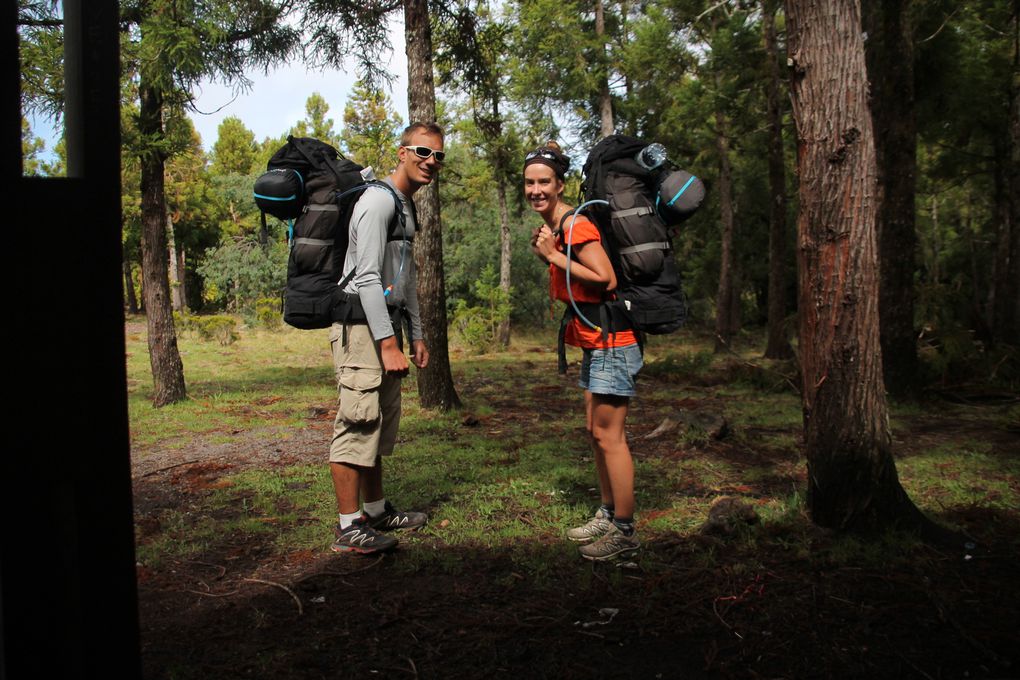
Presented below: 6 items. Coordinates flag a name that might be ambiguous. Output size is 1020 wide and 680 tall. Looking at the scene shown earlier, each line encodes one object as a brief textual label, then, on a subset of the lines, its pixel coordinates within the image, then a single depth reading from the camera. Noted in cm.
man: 416
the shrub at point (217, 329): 2044
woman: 405
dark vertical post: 123
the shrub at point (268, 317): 2359
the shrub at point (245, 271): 2752
